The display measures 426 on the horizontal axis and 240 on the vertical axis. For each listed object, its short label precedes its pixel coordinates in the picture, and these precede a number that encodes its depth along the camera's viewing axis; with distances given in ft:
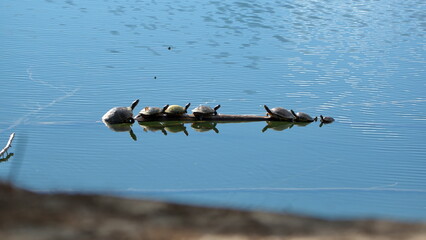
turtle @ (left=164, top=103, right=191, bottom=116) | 58.18
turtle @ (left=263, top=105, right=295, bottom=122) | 59.38
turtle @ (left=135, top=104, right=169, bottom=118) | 57.98
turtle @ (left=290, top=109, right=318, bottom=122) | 59.57
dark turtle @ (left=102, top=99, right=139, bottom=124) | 56.44
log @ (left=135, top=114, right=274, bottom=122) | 58.54
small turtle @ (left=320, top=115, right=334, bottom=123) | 59.06
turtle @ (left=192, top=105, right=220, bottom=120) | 58.44
